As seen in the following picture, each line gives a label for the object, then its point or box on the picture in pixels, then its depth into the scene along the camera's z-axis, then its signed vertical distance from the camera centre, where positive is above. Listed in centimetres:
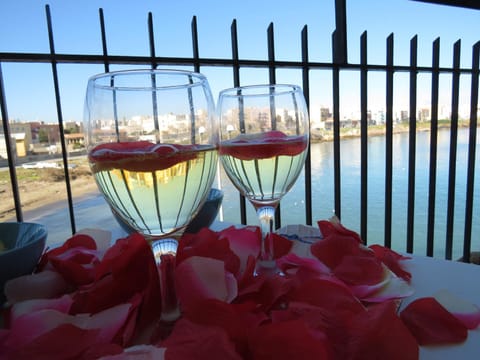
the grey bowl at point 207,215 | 60 -14
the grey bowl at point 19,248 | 39 -13
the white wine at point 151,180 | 32 -4
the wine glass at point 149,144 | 32 +0
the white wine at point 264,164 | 46 -4
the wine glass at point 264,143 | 46 -1
